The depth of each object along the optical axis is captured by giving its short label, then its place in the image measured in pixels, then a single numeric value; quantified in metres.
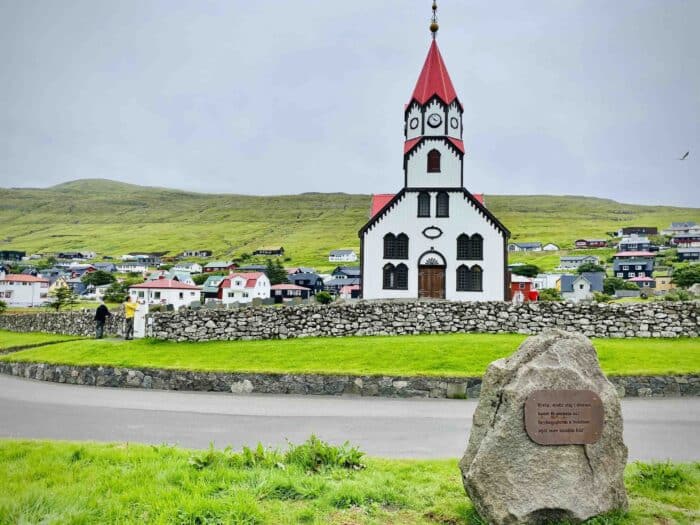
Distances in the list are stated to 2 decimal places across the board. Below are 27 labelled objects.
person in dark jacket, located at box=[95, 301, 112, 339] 27.00
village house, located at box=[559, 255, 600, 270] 141.38
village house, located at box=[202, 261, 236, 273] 147.50
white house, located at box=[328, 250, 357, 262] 163.50
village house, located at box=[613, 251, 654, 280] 124.94
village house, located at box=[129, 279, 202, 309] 87.81
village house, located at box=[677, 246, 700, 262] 148.74
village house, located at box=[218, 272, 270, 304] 104.38
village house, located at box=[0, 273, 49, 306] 111.69
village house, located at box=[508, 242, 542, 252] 173.00
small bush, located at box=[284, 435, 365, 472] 7.75
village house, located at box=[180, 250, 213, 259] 182.50
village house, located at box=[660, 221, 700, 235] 181.09
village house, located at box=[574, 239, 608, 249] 173.62
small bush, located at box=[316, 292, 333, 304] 56.06
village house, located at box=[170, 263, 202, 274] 145.00
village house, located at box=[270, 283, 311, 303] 104.81
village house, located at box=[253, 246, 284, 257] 175.00
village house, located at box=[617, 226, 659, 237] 187.25
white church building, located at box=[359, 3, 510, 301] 38.81
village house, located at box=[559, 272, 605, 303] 95.75
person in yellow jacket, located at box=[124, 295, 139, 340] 25.31
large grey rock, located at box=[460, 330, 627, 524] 6.07
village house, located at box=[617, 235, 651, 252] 153.90
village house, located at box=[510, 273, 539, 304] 81.89
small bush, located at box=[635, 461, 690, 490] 7.19
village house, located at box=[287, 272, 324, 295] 117.06
